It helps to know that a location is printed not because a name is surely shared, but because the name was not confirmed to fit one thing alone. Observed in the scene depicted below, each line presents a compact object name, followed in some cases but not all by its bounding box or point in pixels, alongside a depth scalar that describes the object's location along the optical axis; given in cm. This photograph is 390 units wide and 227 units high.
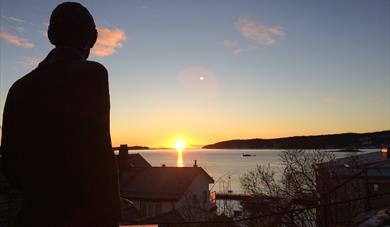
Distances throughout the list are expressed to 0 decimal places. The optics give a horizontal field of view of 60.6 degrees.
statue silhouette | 157
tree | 2138
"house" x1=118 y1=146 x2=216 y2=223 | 3102
